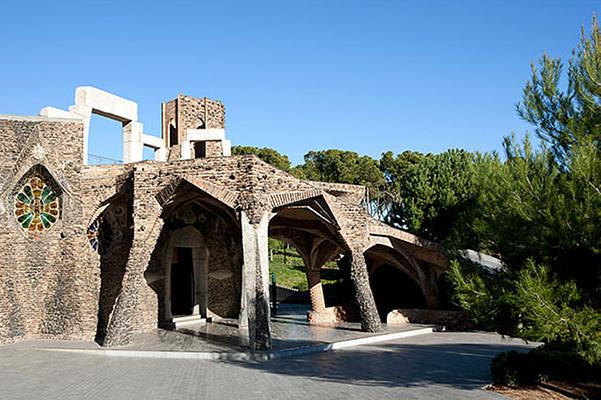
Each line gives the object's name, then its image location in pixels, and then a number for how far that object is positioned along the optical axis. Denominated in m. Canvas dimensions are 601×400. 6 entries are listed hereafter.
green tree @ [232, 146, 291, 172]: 42.34
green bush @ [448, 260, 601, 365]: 6.31
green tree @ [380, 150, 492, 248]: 21.03
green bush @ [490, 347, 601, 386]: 8.99
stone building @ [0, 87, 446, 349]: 13.74
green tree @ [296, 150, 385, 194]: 43.09
